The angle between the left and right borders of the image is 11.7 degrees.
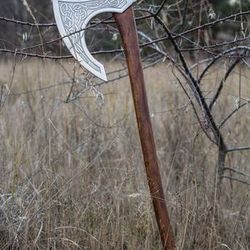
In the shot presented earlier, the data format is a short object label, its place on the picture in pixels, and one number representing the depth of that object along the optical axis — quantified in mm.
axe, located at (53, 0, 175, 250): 2690
